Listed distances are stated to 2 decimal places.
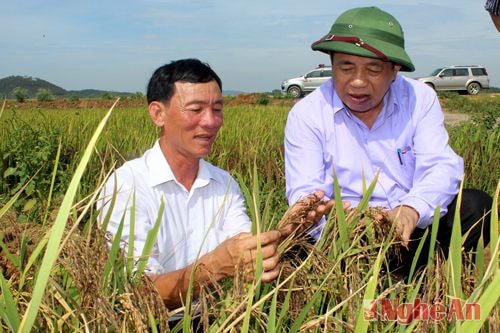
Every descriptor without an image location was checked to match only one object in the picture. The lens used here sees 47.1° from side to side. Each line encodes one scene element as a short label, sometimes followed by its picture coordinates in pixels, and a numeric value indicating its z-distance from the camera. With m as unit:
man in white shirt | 1.53
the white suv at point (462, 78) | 21.28
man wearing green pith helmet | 1.86
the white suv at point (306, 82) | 20.20
